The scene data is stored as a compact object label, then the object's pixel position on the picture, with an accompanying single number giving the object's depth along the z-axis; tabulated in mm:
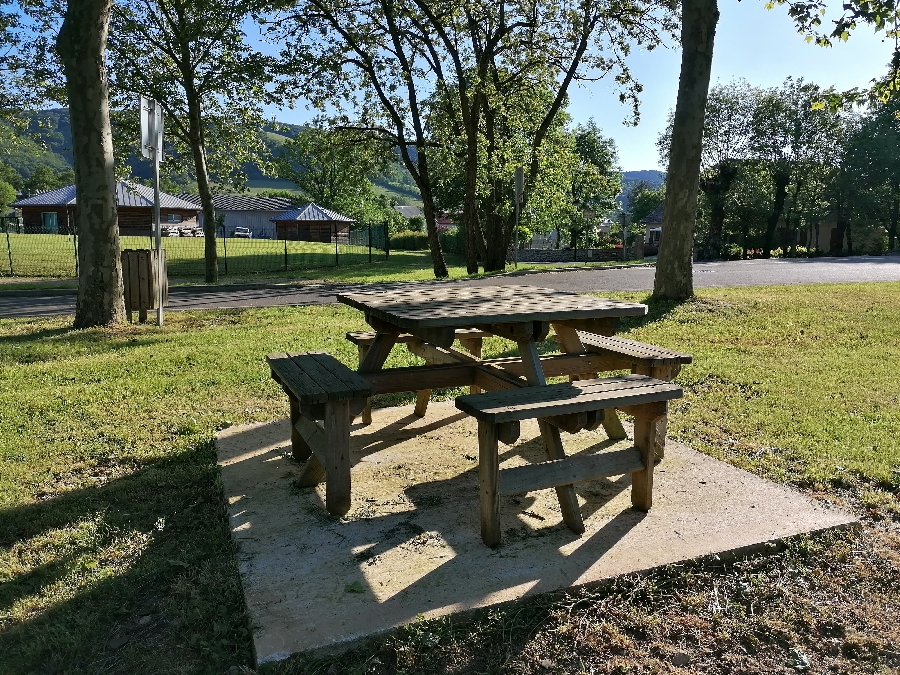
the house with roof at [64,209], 49312
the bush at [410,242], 50031
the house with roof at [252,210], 74938
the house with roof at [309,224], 53344
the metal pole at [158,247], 9226
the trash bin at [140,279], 9828
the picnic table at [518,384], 3043
